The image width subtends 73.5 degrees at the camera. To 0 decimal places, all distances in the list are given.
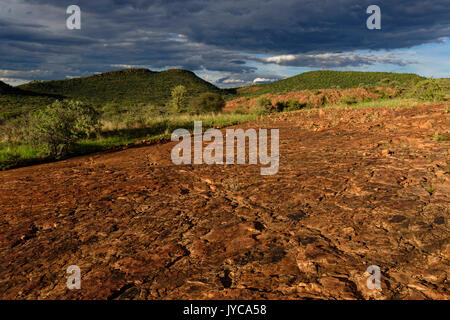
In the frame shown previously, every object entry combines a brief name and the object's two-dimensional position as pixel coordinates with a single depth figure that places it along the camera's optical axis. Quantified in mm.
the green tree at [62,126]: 8422
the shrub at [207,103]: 24603
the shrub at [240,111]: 20291
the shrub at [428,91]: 14411
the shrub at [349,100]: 20169
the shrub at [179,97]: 28070
